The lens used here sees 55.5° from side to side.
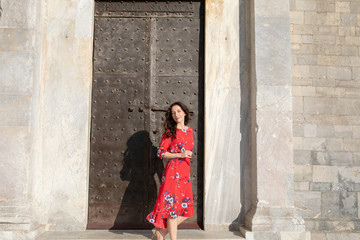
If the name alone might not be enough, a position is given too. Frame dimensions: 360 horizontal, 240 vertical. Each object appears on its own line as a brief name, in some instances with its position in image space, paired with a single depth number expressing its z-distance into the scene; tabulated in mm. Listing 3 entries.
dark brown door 4465
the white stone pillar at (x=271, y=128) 3906
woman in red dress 3510
